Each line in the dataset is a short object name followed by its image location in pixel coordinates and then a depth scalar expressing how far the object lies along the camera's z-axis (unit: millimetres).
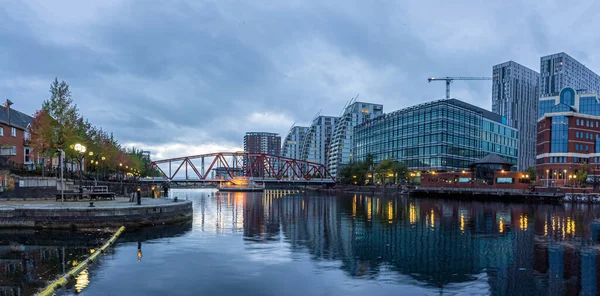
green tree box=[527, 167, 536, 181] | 175038
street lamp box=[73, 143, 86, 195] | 44100
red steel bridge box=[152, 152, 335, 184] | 175312
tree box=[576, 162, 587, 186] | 105600
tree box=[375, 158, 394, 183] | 150750
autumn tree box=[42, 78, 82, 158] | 55125
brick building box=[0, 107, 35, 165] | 66625
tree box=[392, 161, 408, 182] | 149375
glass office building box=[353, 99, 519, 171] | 152625
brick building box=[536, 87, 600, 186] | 116938
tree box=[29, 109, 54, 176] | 55312
